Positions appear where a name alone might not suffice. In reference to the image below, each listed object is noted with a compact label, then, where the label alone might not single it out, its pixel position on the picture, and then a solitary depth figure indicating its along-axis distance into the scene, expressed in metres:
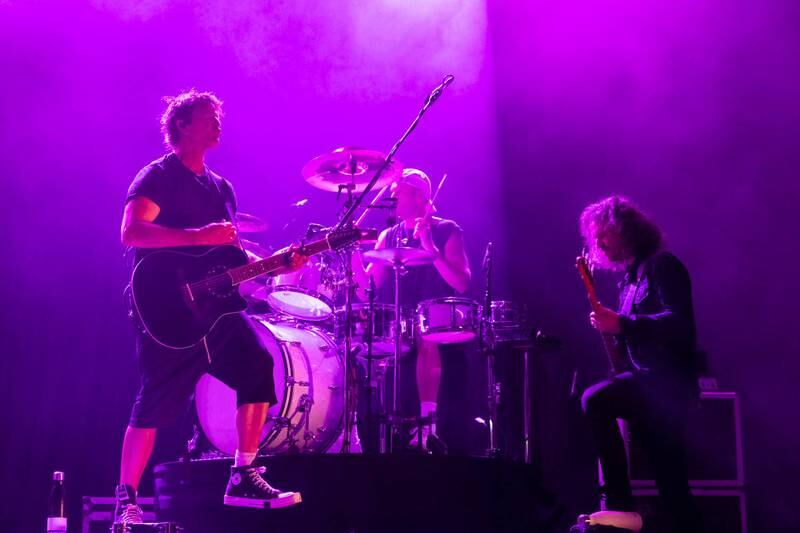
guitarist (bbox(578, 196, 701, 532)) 4.23
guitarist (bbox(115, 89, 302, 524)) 4.05
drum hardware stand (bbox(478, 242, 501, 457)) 6.07
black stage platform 4.46
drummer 6.32
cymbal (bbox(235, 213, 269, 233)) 6.23
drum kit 5.41
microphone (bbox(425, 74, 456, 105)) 4.69
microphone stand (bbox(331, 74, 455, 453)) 4.77
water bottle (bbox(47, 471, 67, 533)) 5.13
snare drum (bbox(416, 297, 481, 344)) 5.91
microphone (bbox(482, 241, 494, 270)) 6.25
